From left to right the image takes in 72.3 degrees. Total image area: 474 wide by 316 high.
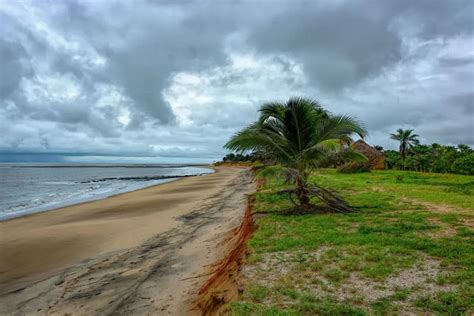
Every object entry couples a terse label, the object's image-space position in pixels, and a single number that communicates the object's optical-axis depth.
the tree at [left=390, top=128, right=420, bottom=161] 52.56
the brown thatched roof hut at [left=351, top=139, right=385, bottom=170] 36.24
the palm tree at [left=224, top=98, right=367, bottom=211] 9.83
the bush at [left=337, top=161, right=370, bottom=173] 33.03
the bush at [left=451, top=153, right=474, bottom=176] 34.50
